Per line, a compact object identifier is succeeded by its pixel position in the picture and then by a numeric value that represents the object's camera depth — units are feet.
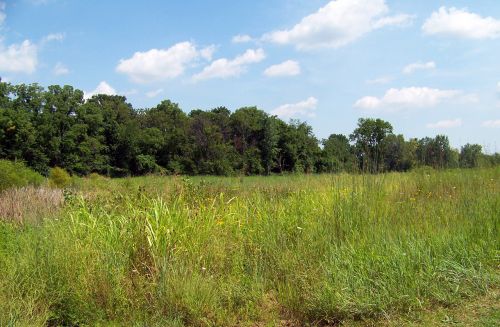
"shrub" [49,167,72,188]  77.67
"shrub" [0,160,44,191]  47.84
